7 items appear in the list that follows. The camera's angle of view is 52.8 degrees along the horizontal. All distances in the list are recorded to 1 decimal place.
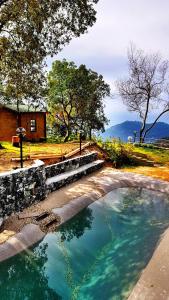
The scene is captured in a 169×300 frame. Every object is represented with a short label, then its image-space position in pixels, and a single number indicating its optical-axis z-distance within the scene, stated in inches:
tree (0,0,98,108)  394.0
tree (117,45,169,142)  889.4
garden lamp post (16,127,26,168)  321.0
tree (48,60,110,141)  841.4
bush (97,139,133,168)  550.0
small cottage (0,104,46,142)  772.9
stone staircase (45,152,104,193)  362.4
